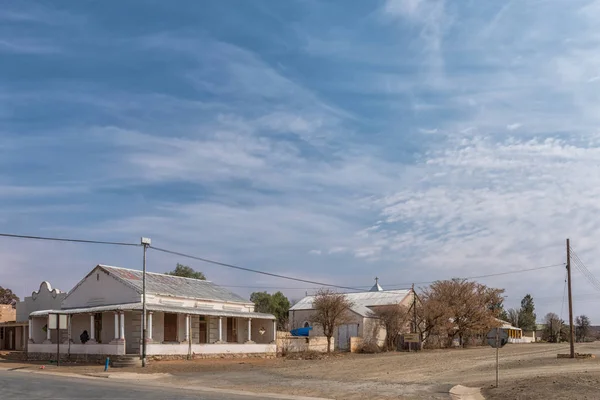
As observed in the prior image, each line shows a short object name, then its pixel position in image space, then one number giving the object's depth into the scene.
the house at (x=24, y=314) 51.59
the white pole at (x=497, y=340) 22.61
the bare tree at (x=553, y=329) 122.38
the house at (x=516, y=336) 105.31
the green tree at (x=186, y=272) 87.25
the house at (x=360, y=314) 66.44
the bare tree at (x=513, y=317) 131.38
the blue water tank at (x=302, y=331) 67.62
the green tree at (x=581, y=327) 135.12
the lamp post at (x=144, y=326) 35.50
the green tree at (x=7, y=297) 80.88
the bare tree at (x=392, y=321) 66.50
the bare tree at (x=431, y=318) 68.62
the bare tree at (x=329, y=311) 55.88
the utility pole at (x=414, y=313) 67.38
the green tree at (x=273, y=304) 97.38
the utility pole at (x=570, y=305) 39.97
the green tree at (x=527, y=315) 133.00
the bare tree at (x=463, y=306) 75.69
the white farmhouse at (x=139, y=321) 40.19
